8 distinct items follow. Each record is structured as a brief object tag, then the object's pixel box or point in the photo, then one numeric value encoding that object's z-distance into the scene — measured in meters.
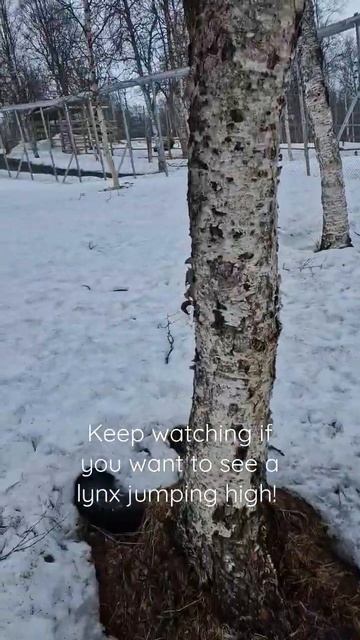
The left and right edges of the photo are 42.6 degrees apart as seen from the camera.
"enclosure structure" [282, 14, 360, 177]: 8.33
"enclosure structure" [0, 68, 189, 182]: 12.62
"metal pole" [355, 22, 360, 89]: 8.29
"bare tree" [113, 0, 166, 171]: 13.92
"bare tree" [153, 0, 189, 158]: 15.46
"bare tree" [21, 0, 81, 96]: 21.31
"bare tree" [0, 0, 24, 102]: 23.97
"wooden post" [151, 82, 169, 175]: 12.74
